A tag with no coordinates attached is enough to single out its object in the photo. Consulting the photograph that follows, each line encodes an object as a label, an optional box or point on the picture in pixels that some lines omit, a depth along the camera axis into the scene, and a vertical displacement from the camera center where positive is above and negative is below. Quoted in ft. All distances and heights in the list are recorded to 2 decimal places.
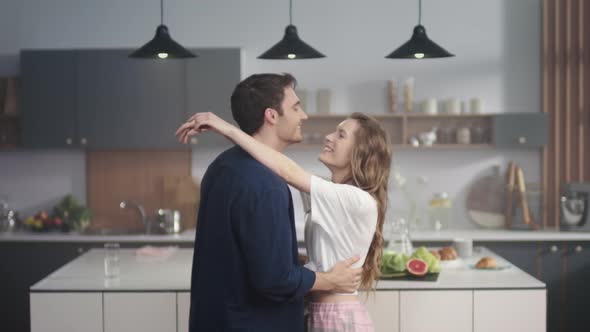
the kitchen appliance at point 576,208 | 19.86 -1.61
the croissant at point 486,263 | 13.55 -2.00
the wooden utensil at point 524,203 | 20.49 -1.53
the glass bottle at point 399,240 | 14.33 -1.70
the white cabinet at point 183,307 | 12.14 -2.40
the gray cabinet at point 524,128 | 20.38 +0.35
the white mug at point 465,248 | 14.75 -1.90
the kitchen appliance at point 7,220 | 20.89 -1.89
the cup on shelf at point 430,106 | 20.87 +0.93
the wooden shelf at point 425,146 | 20.57 -0.08
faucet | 21.03 -1.67
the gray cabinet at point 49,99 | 20.49 +1.17
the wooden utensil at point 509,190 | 20.71 -1.22
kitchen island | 12.12 -2.40
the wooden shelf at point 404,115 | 20.76 +0.70
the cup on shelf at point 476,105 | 20.79 +0.95
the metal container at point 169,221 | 20.20 -1.88
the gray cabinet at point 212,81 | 20.22 +1.58
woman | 8.61 -0.60
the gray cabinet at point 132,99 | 20.40 +1.14
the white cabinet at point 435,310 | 12.22 -2.49
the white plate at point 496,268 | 13.58 -2.09
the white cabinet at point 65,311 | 12.09 -2.44
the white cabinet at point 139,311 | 12.13 -2.47
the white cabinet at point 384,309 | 12.23 -2.48
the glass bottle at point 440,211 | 20.93 -1.76
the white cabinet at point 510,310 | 12.20 -2.50
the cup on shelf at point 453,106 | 20.89 +0.93
